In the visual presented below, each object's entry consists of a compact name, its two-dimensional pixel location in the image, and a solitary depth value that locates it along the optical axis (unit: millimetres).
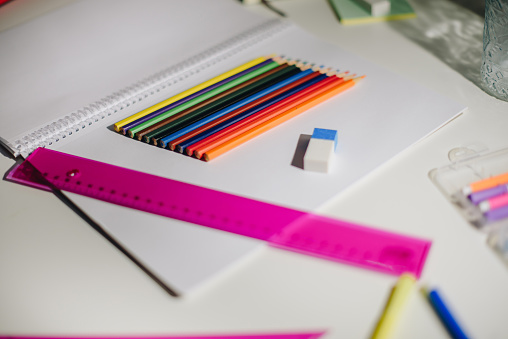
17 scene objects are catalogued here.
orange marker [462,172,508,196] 667
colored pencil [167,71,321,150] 789
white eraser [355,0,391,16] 1049
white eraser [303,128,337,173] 721
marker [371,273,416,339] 553
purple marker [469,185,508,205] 654
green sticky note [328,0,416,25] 1057
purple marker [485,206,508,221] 636
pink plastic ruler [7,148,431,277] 627
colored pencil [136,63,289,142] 815
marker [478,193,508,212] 640
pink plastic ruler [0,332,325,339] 560
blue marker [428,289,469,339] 544
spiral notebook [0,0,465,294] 672
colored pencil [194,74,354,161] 772
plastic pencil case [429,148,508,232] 666
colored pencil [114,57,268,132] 844
